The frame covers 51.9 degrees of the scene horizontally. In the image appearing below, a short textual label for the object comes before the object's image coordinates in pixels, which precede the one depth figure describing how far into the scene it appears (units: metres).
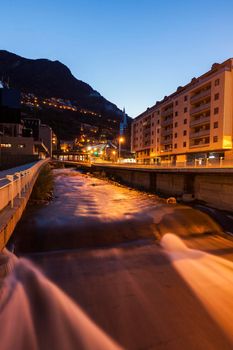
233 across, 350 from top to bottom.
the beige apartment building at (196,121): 41.66
